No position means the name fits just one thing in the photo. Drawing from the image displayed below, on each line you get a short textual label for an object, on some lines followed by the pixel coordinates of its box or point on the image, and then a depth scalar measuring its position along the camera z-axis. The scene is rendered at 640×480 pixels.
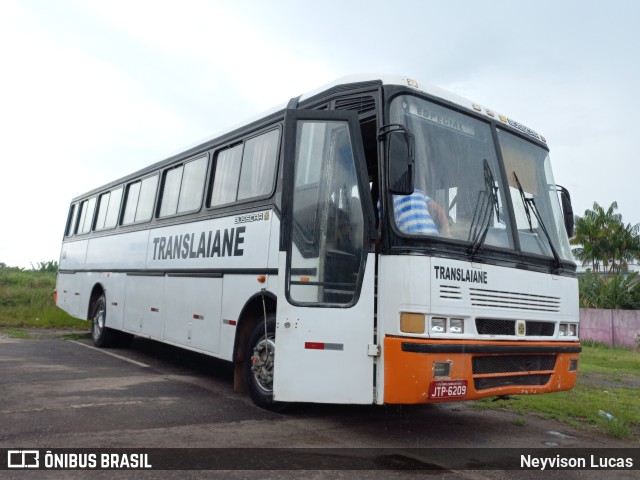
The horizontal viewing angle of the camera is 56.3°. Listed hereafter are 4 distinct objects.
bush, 24.58
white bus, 4.89
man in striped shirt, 5.02
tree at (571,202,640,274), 37.97
